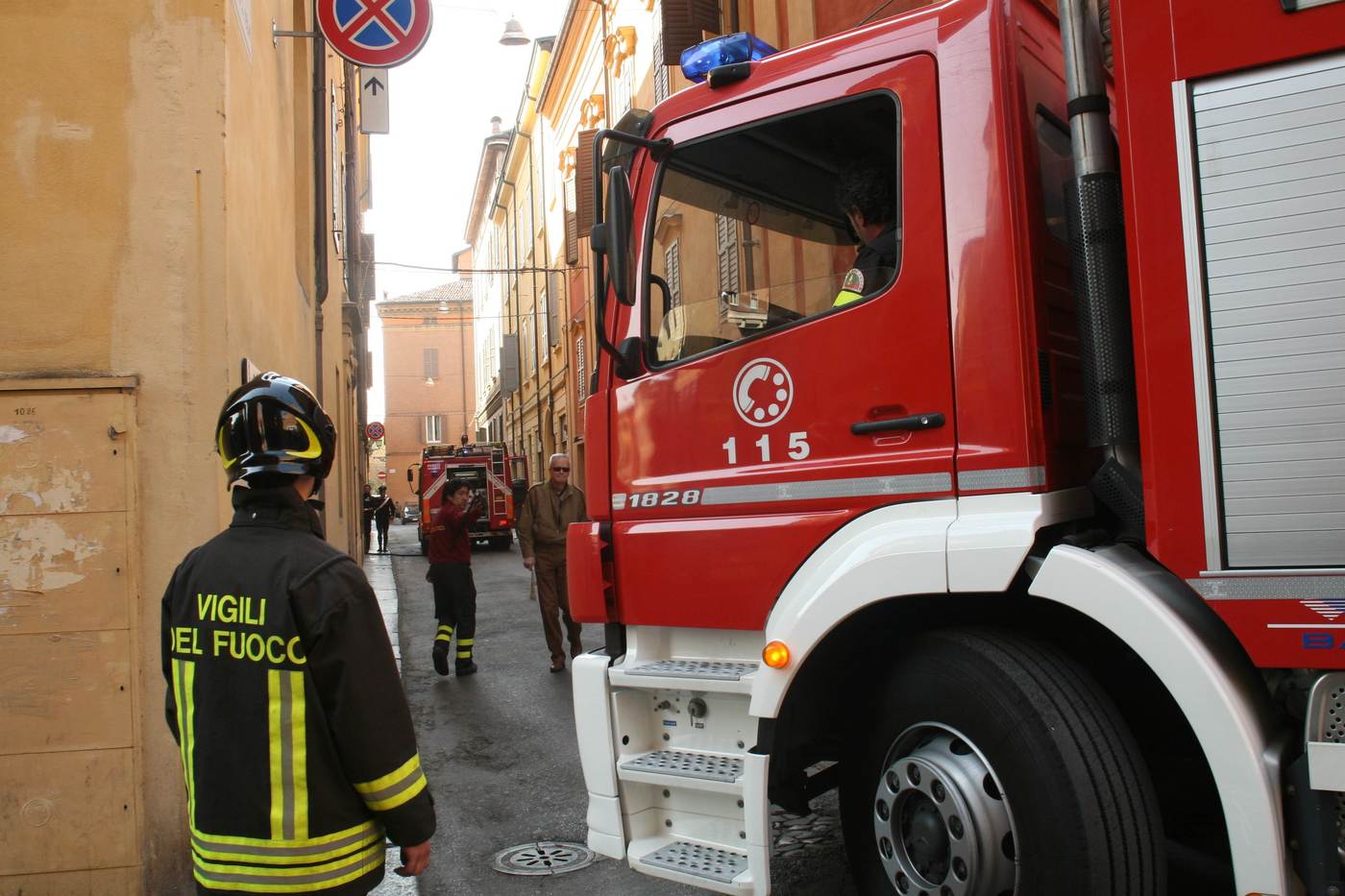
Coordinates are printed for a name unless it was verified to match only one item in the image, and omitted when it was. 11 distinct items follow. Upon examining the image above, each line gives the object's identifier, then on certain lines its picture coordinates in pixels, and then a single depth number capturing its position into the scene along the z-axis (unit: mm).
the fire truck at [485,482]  26484
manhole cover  4699
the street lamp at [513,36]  21547
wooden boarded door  4441
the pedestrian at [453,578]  9352
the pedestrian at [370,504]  29884
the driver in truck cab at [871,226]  3271
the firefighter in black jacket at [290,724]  2223
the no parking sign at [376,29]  7387
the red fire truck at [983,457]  2400
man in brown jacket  9453
